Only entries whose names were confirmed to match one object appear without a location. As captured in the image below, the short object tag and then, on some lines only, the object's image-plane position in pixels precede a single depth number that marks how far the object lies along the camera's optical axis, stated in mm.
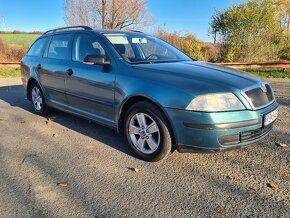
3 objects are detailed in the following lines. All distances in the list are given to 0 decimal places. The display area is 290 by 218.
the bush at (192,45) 12381
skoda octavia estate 2510
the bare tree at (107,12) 16650
